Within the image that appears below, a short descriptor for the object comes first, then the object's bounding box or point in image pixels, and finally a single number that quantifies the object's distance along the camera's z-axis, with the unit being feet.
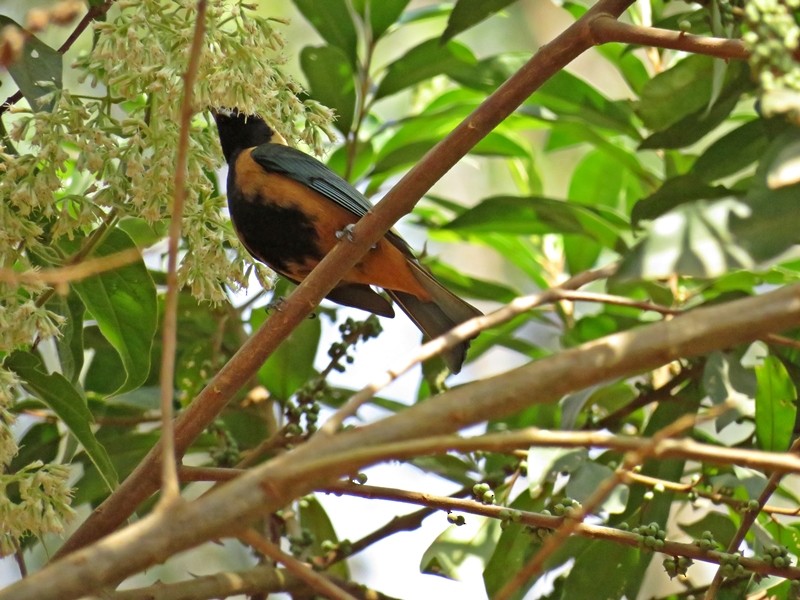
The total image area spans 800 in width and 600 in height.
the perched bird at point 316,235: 21.67
